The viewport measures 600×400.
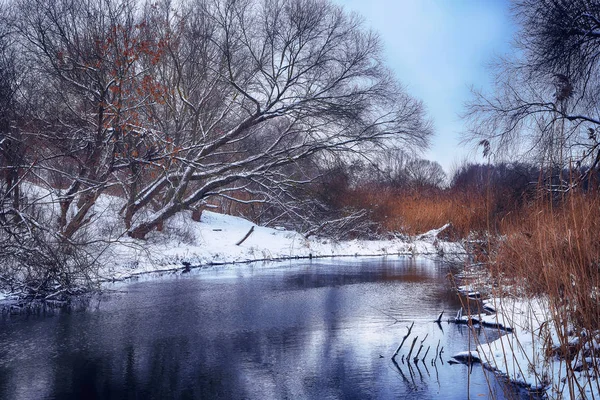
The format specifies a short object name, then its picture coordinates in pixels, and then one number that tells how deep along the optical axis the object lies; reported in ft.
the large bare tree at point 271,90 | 64.75
